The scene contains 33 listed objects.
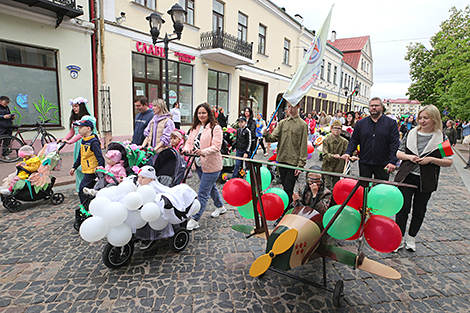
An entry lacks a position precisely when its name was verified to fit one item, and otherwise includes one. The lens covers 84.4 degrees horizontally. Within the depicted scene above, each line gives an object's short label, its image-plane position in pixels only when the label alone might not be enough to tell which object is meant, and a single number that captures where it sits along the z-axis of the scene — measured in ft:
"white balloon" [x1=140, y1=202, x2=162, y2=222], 9.00
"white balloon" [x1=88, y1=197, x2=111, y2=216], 8.58
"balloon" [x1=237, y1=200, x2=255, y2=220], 9.80
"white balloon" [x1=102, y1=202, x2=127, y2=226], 8.49
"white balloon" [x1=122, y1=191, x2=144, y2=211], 8.82
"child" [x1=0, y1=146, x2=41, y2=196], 14.39
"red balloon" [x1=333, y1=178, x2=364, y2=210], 7.96
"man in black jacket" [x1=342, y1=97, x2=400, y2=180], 12.53
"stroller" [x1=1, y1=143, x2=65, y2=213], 14.32
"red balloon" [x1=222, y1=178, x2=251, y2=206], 9.48
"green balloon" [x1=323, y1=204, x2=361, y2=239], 7.46
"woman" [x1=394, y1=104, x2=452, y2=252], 10.58
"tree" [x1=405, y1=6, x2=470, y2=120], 40.63
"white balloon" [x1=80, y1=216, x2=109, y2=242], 8.37
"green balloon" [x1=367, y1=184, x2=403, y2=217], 7.43
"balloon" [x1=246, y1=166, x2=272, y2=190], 10.01
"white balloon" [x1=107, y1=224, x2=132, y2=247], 8.78
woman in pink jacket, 12.76
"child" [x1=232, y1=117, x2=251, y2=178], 20.75
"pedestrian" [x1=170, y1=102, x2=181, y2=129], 35.78
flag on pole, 11.57
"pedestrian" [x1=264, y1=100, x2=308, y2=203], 13.14
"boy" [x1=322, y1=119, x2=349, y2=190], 16.46
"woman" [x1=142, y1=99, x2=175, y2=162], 15.90
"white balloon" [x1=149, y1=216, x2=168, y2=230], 9.66
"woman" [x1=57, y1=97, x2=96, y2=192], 14.52
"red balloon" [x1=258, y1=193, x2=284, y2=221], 9.28
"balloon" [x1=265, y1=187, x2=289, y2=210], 9.75
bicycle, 24.53
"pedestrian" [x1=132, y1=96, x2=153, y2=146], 17.02
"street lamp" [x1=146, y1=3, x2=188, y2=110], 23.39
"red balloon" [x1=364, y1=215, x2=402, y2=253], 7.11
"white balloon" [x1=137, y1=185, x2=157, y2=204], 9.27
